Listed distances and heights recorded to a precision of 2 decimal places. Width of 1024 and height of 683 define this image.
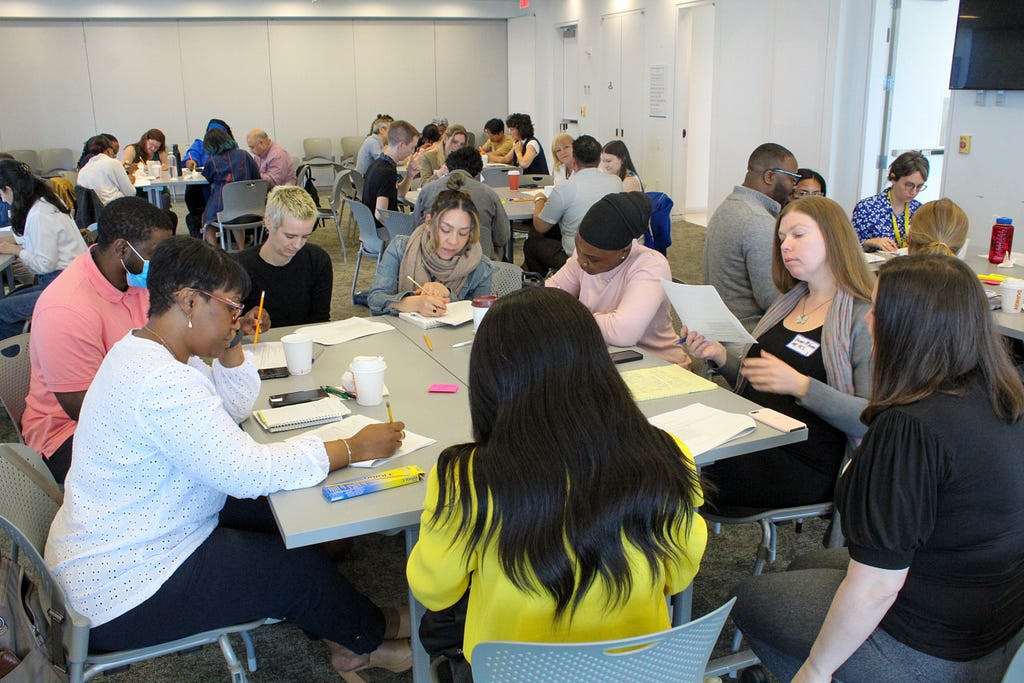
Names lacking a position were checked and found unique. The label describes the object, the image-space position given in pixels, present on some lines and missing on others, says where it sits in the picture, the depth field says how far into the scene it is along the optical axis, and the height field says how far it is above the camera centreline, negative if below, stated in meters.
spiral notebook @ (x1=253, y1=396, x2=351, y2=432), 2.19 -0.74
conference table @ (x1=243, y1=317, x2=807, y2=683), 1.72 -0.75
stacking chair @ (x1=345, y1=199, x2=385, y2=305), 6.11 -0.70
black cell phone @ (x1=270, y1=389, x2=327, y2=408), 2.36 -0.74
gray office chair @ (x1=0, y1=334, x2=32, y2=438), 2.63 -0.75
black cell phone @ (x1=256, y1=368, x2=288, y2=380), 2.61 -0.73
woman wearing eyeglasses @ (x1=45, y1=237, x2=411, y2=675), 1.75 -0.74
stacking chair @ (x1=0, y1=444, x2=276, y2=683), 1.72 -0.94
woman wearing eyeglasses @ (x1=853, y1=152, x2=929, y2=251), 4.46 -0.43
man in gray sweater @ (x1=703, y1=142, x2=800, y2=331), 3.36 -0.42
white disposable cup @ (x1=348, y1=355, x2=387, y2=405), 2.31 -0.67
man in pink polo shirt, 2.49 -0.55
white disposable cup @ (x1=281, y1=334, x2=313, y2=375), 2.58 -0.67
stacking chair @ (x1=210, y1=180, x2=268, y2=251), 7.19 -0.62
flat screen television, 5.59 +0.55
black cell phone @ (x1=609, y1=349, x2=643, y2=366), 2.69 -0.72
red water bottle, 3.84 -0.52
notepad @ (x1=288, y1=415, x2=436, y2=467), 2.05 -0.75
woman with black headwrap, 2.82 -0.50
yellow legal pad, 2.37 -0.72
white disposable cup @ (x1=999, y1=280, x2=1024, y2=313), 3.14 -0.62
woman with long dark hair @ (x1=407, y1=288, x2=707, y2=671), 1.34 -0.57
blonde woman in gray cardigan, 2.28 -0.65
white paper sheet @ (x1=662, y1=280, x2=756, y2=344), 2.42 -0.53
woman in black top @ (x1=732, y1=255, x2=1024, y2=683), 1.46 -0.65
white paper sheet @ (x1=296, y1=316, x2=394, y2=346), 3.00 -0.72
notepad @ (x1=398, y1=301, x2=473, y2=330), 3.15 -0.69
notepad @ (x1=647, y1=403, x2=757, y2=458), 2.02 -0.73
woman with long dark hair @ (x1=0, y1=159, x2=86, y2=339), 4.27 -0.46
